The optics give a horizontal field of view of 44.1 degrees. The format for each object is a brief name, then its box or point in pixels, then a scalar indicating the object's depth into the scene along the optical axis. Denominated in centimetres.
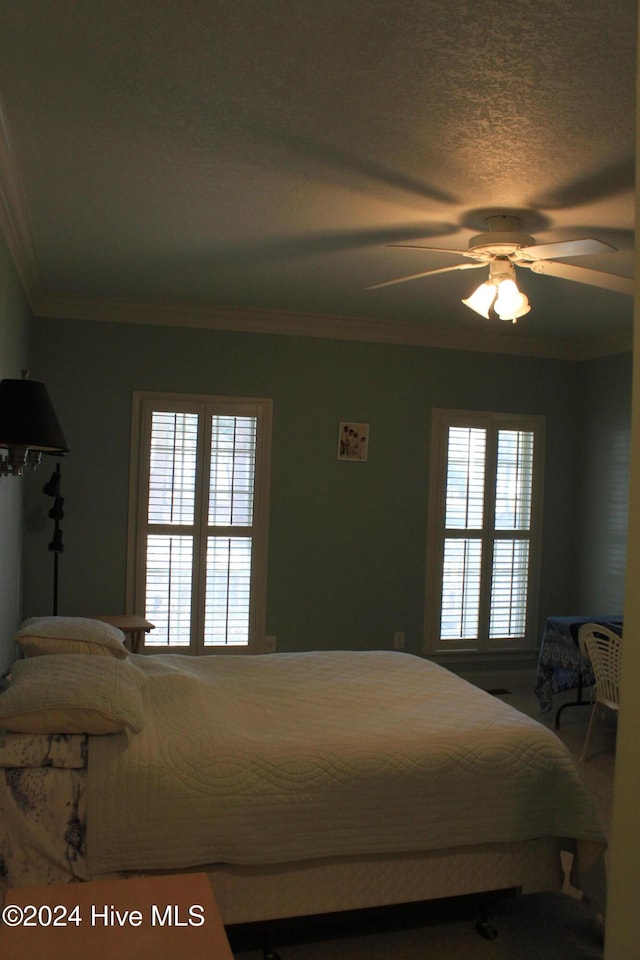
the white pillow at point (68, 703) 233
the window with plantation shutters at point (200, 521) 520
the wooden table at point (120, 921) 149
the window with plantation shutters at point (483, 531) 571
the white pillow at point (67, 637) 300
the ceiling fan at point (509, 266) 306
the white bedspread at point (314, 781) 229
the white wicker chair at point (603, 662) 405
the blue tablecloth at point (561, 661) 465
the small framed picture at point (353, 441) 554
